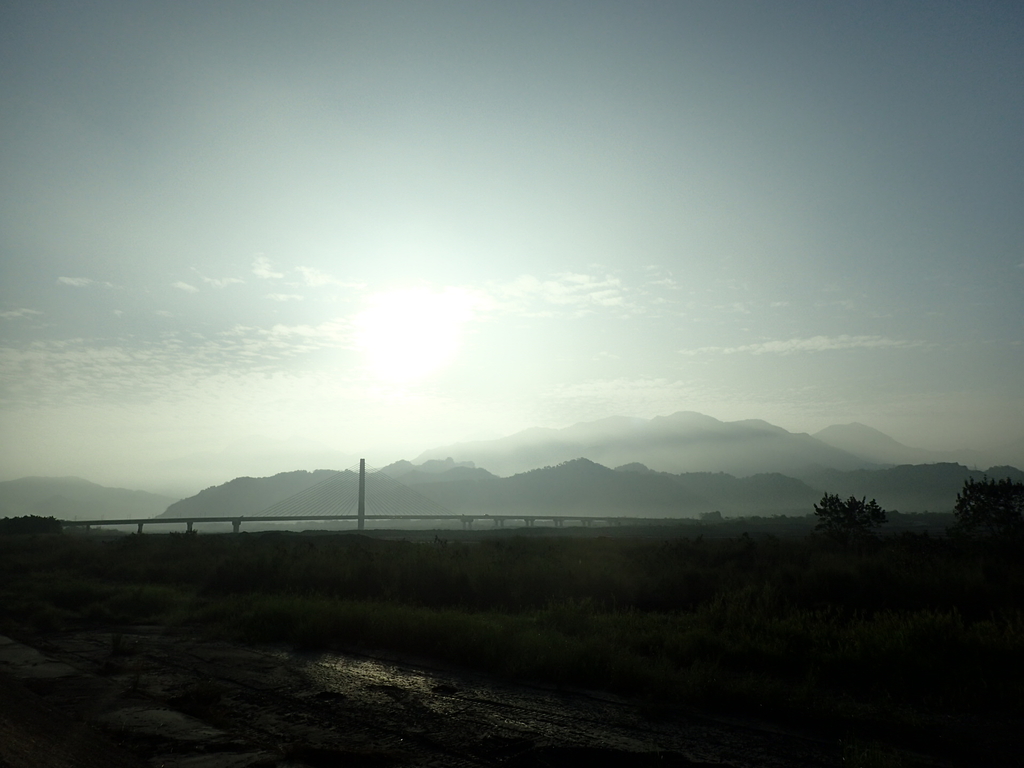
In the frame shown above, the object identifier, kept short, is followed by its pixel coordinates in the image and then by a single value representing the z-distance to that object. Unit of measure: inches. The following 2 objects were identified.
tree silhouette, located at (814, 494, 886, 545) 1170.6
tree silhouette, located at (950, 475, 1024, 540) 980.6
